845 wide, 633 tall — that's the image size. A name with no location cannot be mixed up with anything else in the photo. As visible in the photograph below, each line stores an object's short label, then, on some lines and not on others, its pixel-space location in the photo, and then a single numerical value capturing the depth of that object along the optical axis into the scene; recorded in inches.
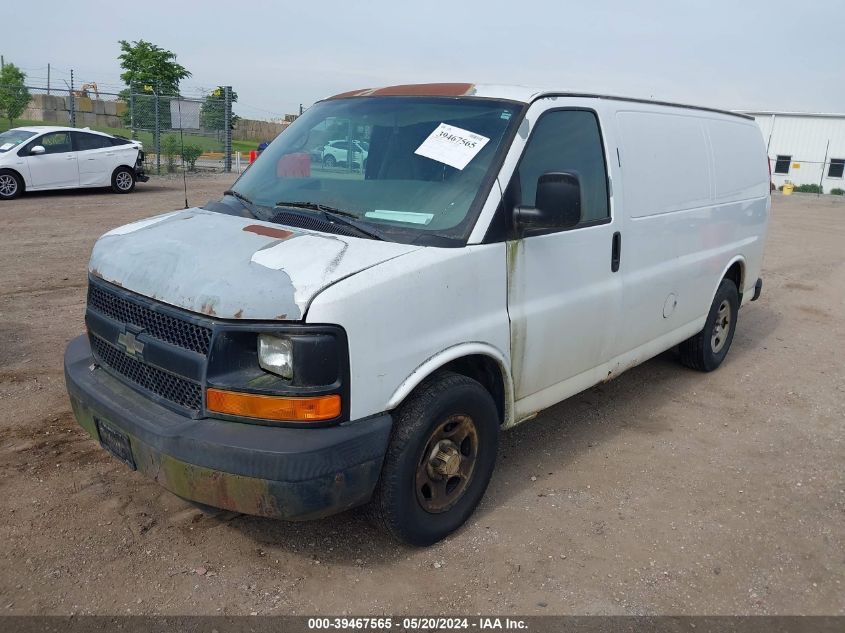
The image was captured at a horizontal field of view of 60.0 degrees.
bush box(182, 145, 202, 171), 912.3
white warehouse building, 1530.5
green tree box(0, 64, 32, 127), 1006.4
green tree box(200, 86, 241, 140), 917.2
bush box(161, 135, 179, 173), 868.5
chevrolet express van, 112.0
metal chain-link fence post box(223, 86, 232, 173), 940.0
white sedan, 582.9
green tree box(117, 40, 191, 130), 1258.6
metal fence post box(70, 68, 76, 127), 906.1
